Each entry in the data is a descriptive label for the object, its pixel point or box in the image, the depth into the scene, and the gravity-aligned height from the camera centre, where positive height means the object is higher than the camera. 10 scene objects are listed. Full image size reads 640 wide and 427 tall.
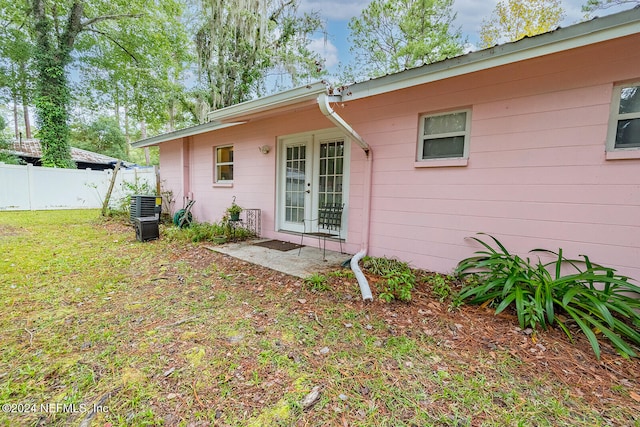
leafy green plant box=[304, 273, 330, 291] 3.11 -1.09
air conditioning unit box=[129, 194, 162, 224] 5.96 -0.48
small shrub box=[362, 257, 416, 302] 2.84 -1.03
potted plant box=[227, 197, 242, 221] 5.54 -0.51
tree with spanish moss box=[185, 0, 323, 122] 9.48 +5.11
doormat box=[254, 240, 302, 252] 4.87 -1.06
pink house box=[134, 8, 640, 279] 2.56 +0.53
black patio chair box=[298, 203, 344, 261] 4.46 -0.58
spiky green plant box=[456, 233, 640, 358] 2.15 -0.90
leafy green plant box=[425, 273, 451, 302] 2.93 -1.06
